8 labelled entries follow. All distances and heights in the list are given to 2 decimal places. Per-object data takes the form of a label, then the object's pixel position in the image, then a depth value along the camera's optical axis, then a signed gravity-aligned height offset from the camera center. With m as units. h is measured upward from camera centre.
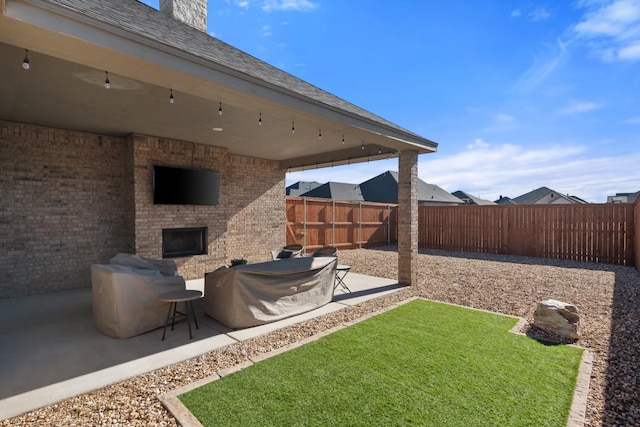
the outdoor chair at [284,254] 6.16 -0.85
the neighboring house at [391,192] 22.62 +1.72
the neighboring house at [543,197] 23.38 +1.38
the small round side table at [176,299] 3.48 -1.00
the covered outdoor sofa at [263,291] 3.71 -1.04
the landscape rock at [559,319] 3.38 -1.24
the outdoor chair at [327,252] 5.73 -0.75
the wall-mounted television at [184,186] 6.13 +0.59
